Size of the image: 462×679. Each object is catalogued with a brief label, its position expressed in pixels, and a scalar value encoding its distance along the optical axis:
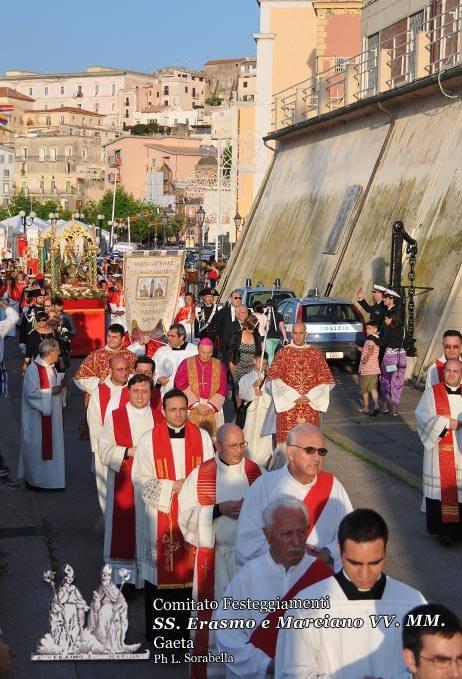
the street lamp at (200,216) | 55.14
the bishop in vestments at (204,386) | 12.22
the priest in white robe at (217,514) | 7.37
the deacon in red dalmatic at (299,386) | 12.43
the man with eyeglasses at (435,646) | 4.04
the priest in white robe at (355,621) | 4.81
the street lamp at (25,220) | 54.98
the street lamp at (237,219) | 49.98
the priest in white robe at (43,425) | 13.34
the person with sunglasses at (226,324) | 19.21
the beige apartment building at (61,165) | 133.88
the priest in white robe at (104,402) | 10.44
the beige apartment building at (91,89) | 167.88
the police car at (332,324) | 23.73
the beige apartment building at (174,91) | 165.88
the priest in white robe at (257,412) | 11.73
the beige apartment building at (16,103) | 158.50
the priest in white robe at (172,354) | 13.27
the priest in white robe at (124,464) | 9.42
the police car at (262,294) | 26.62
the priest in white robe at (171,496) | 8.24
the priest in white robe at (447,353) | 11.16
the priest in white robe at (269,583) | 5.49
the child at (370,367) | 18.55
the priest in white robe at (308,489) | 6.64
